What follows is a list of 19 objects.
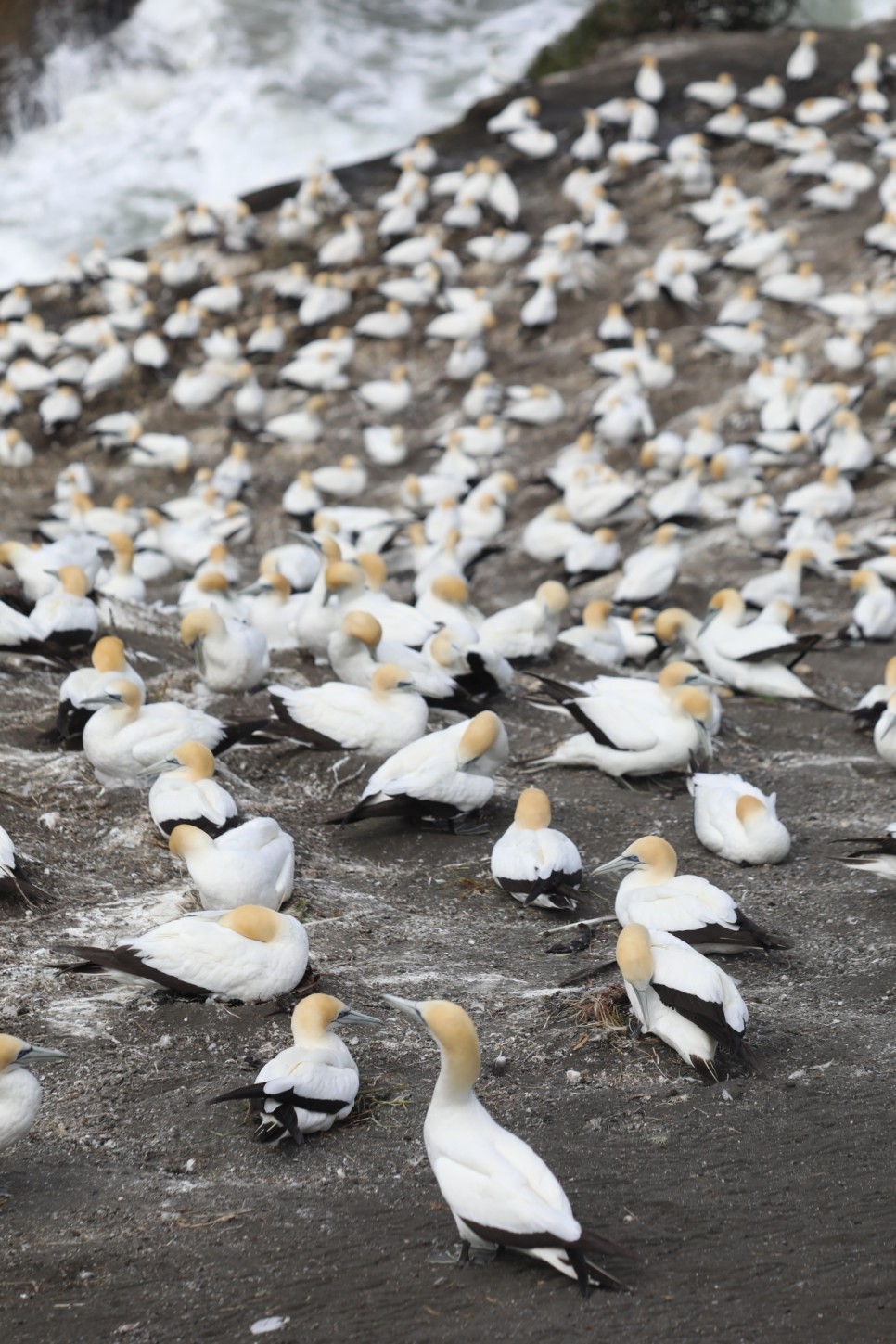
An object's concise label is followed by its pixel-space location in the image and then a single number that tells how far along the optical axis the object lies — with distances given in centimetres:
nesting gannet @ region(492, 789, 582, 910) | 1205
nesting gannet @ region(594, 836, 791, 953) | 1087
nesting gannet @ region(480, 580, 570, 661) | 1911
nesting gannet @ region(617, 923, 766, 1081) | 931
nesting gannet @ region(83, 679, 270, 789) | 1387
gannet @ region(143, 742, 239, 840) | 1238
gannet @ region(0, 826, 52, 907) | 1125
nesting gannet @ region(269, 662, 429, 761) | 1498
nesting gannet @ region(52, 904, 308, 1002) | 988
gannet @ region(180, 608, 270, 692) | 1636
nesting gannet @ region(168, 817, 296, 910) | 1116
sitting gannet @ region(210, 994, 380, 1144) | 849
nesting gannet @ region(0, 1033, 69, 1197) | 796
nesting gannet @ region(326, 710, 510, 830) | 1333
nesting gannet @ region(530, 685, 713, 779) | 1535
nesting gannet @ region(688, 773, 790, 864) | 1323
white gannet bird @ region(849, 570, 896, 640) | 2183
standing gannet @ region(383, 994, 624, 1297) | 704
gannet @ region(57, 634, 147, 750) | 1451
